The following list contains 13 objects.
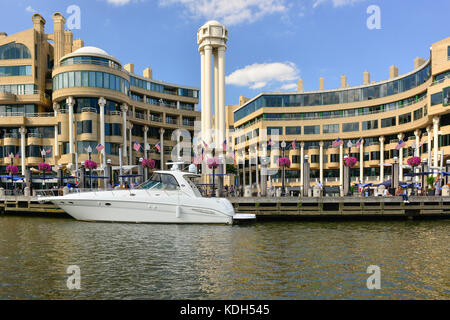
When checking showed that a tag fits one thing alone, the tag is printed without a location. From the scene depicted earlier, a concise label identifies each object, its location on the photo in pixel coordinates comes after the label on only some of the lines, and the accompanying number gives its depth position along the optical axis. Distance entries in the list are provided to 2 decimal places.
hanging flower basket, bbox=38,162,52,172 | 43.56
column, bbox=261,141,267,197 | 40.01
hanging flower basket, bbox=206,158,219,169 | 40.32
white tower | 74.44
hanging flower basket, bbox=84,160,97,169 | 43.25
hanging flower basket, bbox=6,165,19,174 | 45.66
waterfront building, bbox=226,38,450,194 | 69.75
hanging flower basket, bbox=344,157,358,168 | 38.93
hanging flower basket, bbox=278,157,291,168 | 43.31
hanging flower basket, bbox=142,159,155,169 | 41.92
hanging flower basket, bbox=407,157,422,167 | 38.91
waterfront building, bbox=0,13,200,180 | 58.31
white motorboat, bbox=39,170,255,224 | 28.02
